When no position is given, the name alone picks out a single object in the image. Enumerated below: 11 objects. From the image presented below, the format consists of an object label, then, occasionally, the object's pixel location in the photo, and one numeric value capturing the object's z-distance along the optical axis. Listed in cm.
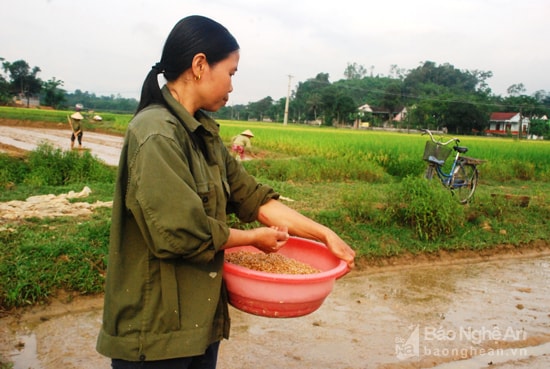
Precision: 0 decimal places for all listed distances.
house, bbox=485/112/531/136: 4756
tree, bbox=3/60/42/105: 4222
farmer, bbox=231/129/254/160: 1020
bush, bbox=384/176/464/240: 565
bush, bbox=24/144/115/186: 766
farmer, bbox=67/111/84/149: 1330
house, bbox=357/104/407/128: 5170
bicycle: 792
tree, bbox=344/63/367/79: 9025
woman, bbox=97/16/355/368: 117
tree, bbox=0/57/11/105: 3560
